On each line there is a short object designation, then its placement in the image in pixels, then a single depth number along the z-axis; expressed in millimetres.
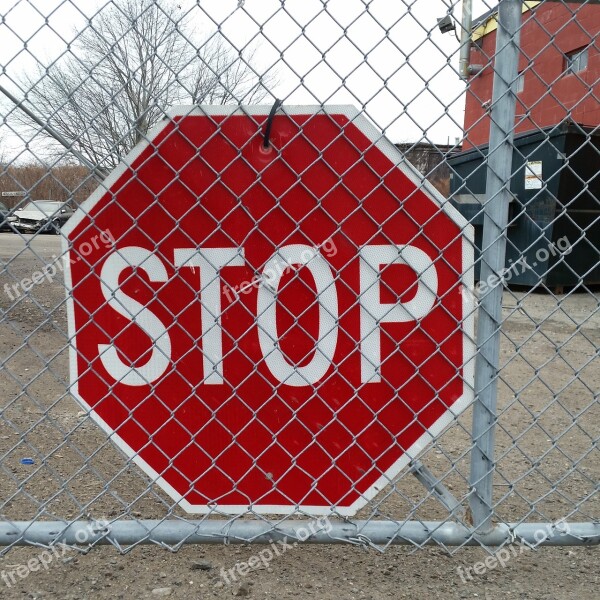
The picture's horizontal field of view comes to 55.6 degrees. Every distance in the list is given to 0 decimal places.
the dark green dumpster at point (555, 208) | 7184
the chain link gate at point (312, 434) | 1612
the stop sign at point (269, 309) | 1642
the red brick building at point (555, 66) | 11047
